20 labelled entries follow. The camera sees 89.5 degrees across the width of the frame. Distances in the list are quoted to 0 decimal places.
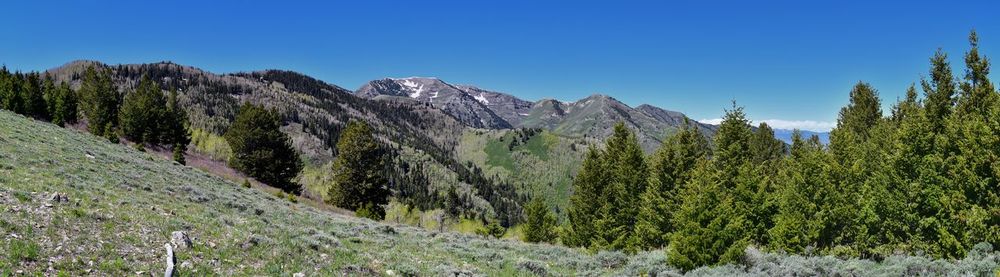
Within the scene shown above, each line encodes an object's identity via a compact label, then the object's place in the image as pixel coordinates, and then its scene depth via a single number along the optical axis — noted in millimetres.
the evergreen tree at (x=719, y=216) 20484
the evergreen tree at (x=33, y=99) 68625
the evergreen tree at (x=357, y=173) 53219
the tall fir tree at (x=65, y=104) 69012
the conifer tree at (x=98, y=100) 69062
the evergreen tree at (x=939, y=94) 25656
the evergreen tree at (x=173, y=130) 71438
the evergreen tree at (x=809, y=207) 25969
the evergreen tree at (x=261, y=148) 59969
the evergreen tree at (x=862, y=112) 56812
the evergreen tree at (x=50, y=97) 72938
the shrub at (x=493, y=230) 72000
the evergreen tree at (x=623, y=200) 36844
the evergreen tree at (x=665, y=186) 31609
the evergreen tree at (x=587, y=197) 41750
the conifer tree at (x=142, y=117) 67438
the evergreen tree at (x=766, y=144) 56844
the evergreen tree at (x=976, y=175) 19062
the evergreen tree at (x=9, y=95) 65750
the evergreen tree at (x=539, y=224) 57500
